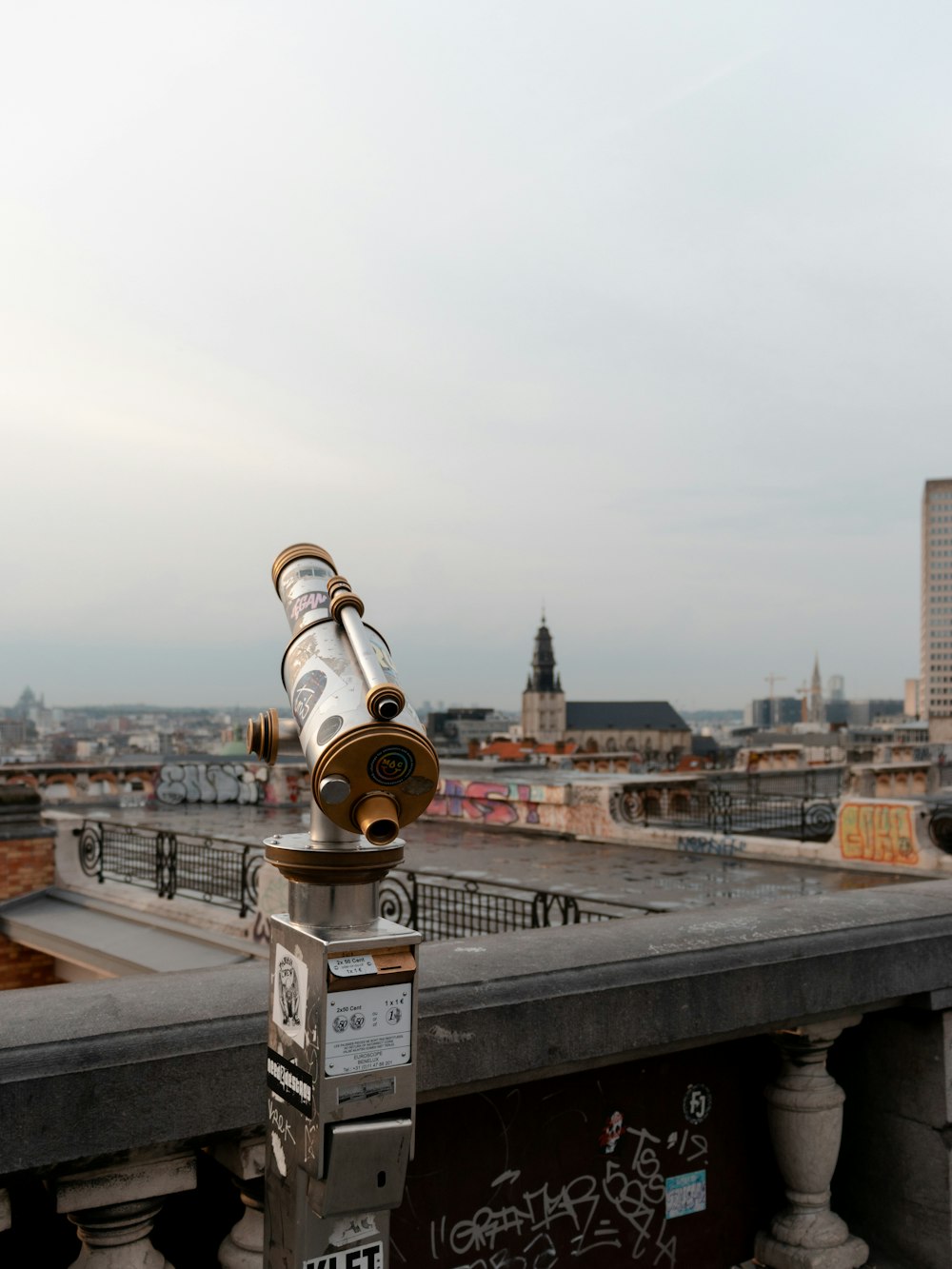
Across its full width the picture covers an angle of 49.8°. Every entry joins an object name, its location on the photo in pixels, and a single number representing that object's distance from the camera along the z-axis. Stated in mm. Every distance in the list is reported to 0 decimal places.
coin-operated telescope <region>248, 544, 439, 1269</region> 2258
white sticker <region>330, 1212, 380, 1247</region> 2375
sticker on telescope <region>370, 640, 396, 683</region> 2493
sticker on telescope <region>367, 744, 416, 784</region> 2299
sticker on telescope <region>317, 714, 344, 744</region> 2328
